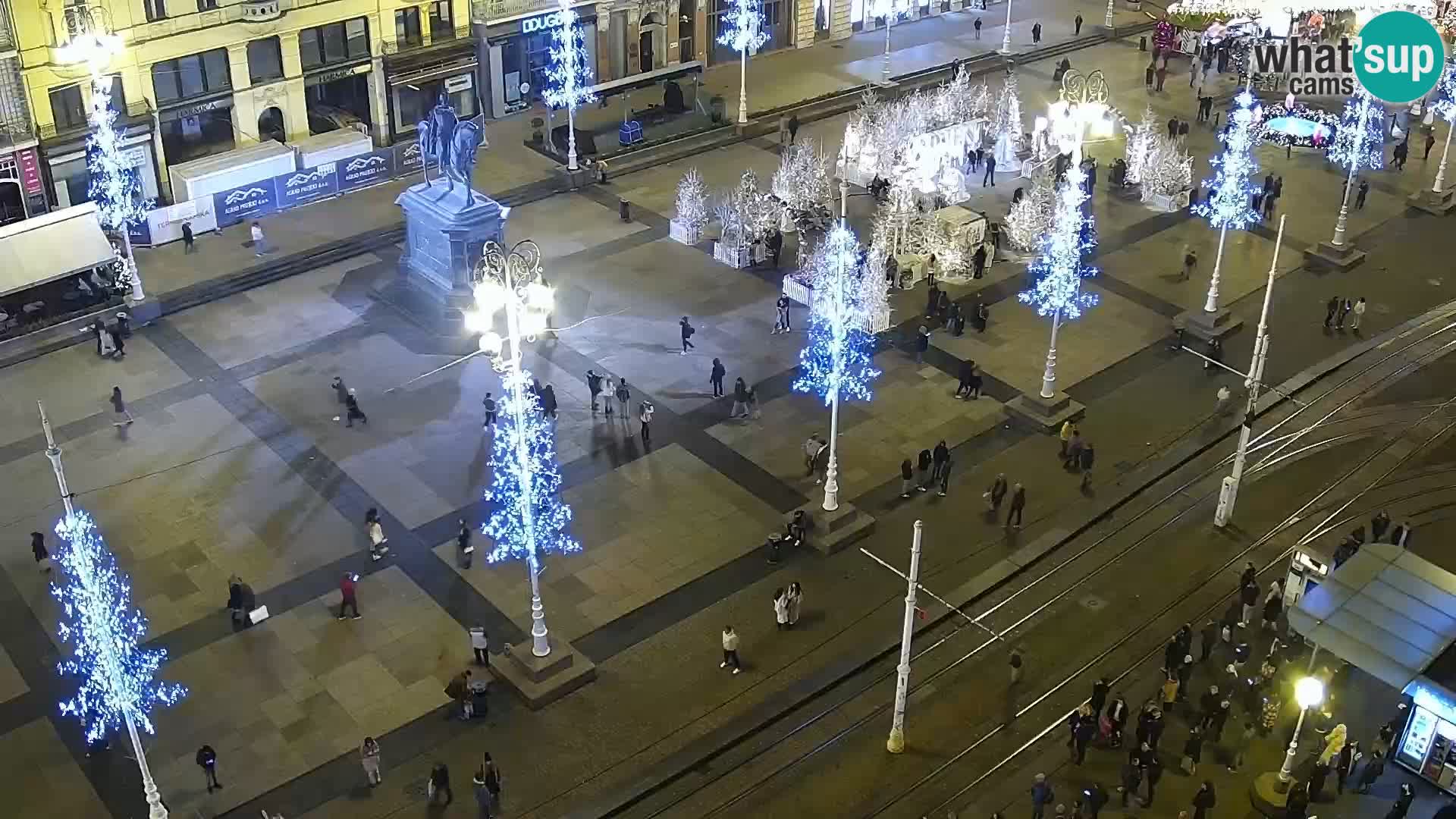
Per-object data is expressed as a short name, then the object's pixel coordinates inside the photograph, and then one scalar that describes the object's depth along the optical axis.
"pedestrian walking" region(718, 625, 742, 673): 31.31
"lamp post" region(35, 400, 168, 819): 24.14
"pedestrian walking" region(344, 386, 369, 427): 39.72
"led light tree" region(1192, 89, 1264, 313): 45.28
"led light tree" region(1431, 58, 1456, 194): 54.94
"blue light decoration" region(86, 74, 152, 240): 45.31
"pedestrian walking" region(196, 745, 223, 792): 28.22
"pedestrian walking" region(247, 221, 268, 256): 49.53
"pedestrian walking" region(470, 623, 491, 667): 31.12
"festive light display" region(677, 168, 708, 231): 50.09
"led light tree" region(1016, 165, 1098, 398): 38.81
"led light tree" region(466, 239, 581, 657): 27.34
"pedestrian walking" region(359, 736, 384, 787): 28.34
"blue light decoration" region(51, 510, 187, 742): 27.22
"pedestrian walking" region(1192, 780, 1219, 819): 27.45
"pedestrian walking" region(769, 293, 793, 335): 44.38
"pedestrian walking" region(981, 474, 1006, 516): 36.41
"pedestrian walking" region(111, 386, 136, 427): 39.91
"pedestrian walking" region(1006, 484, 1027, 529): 35.84
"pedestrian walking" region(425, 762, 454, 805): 27.91
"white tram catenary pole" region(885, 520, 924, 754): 26.53
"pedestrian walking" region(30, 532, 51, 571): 34.16
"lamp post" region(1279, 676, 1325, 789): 27.47
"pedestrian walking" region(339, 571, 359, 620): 32.78
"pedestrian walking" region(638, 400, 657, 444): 39.22
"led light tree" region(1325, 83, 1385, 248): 50.25
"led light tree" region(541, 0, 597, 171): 55.94
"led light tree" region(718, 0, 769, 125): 62.16
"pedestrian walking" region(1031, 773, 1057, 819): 27.61
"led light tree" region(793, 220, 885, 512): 41.78
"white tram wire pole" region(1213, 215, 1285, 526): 35.47
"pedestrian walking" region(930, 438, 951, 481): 37.19
